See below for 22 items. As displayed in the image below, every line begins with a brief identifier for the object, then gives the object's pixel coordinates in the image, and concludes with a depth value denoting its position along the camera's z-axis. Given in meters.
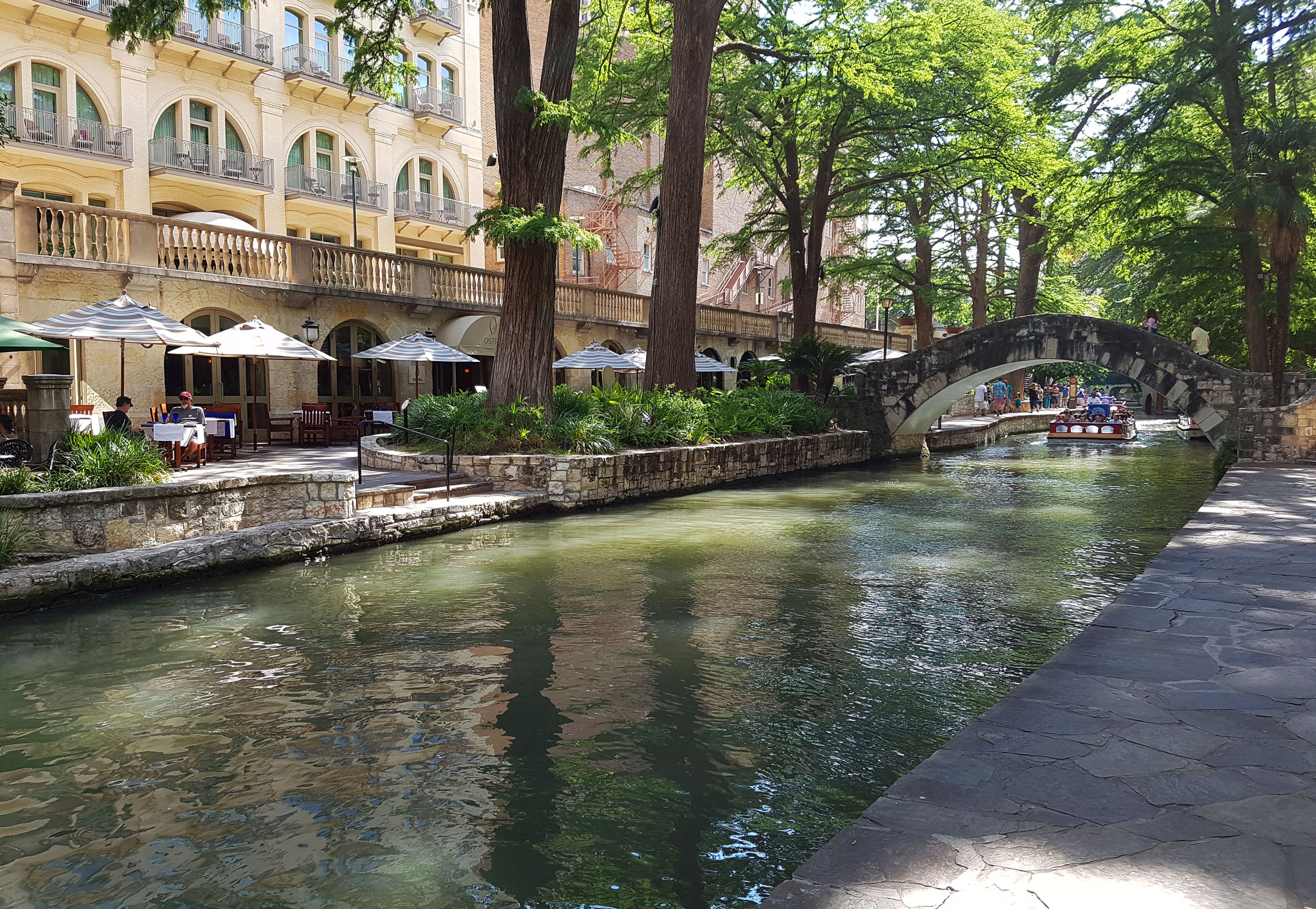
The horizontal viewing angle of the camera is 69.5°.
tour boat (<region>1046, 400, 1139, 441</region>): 33.25
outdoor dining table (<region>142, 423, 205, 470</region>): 13.63
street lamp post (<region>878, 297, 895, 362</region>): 30.31
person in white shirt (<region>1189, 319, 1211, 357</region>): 24.81
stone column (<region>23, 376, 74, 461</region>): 11.10
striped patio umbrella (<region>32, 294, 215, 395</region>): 13.98
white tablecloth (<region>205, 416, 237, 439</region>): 16.56
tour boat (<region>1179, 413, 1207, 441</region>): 33.12
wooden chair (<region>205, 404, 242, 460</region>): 16.61
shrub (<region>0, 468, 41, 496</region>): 9.45
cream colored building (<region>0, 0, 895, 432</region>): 18.77
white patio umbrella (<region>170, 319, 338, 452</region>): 16.55
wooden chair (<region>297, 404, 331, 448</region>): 20.28
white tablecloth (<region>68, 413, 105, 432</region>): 12.80
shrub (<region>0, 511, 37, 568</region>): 8.96
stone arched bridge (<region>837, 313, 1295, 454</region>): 20.52
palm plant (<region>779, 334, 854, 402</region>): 25.53
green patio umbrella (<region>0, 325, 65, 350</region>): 11.65
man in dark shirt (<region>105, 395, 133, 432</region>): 12.78
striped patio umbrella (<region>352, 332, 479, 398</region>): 20.75
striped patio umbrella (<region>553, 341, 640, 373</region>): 24.75
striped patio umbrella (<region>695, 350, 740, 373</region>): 30.06
